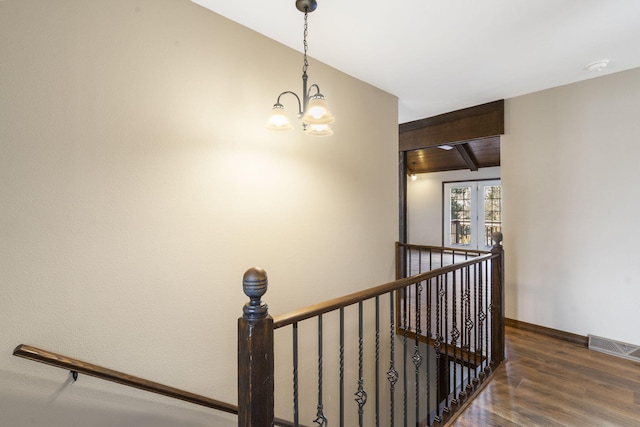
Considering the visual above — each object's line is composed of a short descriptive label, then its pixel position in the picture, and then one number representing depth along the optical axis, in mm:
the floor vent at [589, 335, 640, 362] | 2678
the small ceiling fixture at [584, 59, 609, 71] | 2627
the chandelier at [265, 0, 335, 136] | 1699
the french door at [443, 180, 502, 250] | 7305
